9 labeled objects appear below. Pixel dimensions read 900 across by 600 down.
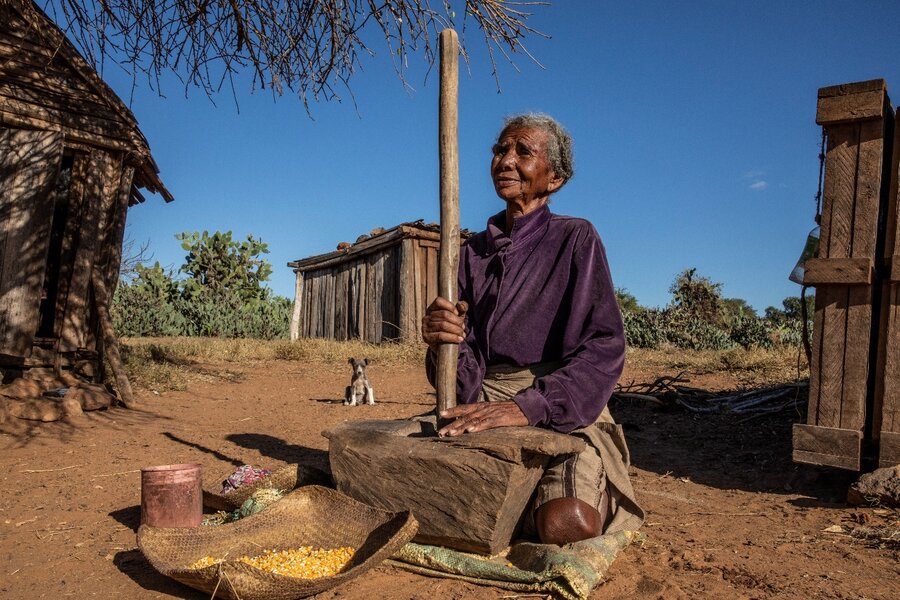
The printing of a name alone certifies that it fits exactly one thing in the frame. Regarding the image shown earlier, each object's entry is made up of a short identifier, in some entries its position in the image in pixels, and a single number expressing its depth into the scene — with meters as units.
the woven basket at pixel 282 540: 2.05
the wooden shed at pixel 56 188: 6.06
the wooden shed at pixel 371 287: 11.97
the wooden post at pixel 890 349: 3.53
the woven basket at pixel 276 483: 3.07
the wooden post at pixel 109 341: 6.00
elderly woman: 2.50
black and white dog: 6.60
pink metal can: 2.83
